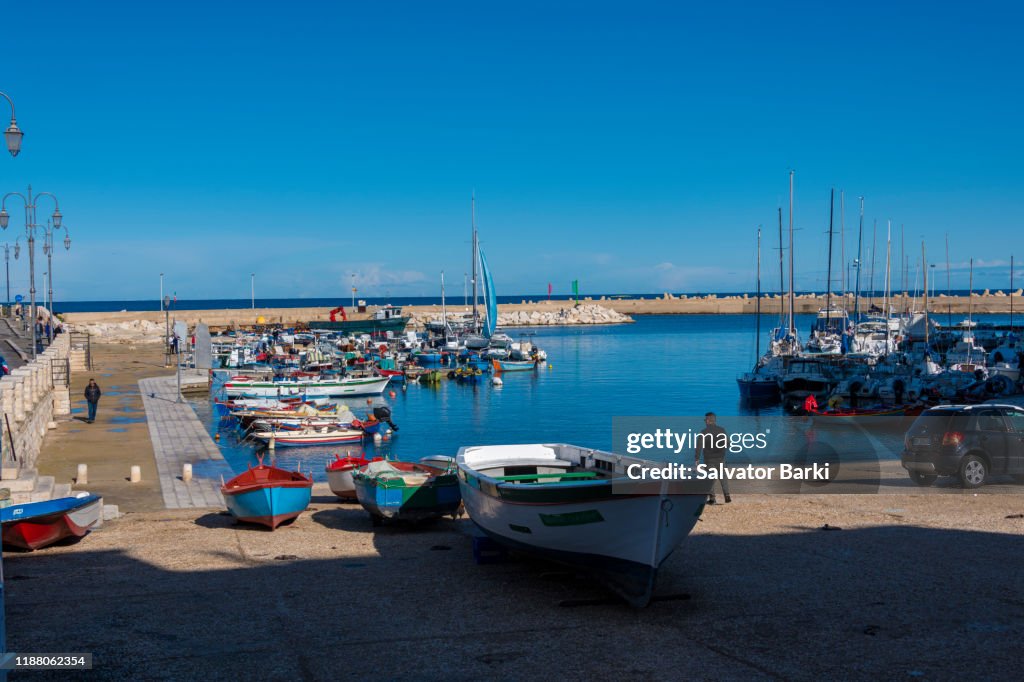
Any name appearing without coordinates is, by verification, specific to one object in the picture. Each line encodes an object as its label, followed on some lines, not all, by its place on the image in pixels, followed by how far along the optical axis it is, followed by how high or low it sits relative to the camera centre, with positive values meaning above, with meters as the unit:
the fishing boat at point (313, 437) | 35.41 -4.91
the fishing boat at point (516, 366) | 70.71 -4.36
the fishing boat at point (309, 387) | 46.03 -4.09
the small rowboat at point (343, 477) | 18.56 -3.35
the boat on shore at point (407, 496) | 15.70 -3.15
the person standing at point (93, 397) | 33.75 -3.16
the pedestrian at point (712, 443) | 16.27 -2.33
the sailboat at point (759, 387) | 50.41 -4.25
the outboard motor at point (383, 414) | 37.66 -4.26
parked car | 17.47 -2.54
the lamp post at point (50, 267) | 46.38 +2.31
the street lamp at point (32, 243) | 33.78 +2.62
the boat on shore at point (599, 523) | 10.44 -2.50
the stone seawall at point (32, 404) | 22.73 -2.92
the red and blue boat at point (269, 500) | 15.58 -3.20
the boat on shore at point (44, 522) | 13.55 -3.10
